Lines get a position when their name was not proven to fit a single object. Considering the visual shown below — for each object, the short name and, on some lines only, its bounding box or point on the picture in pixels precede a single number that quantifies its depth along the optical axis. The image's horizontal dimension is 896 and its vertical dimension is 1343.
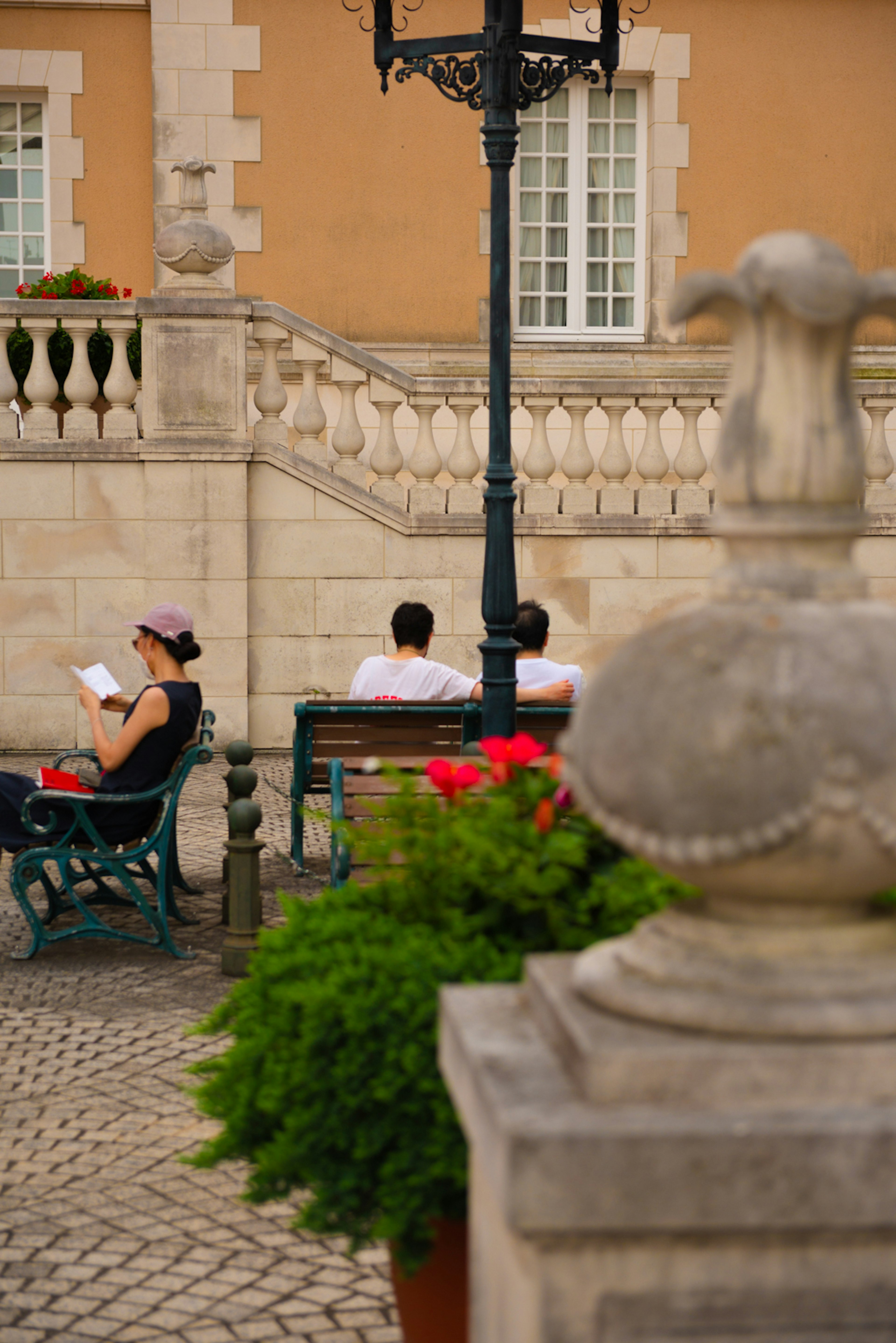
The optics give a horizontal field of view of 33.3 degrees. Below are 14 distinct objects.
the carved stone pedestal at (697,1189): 1.73
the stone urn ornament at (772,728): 1.82
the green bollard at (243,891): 5.63
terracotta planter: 2.61
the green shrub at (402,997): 2.54
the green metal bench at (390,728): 6.65
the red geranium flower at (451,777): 3.13
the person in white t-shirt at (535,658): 7.04
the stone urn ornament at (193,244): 10.21
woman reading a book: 5.87
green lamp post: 6.26
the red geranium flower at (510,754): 3.22
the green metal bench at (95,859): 5.76
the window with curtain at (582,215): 14.97
